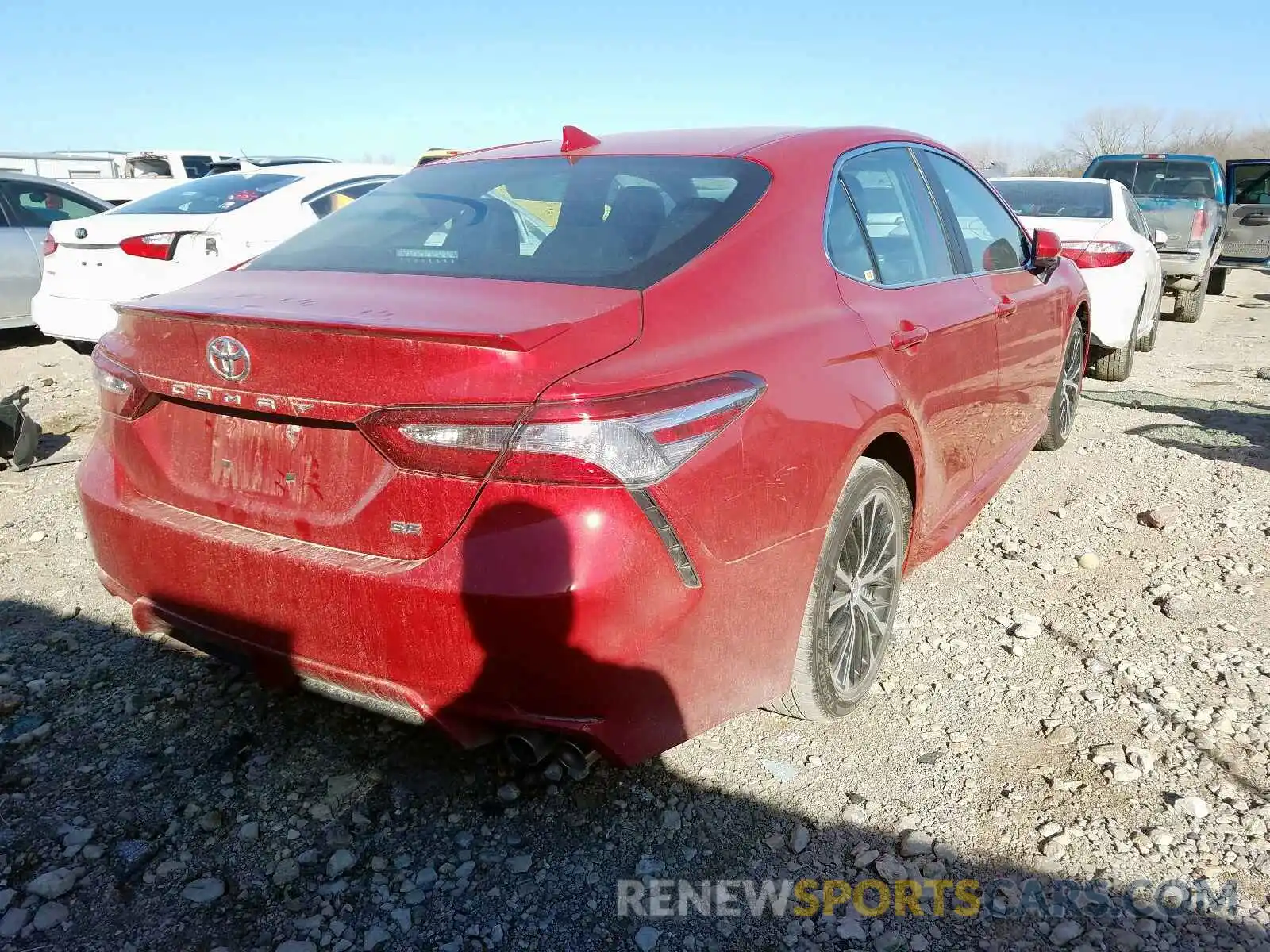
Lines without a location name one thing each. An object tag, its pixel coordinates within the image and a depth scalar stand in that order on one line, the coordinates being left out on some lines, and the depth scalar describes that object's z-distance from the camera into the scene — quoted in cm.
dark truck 1093
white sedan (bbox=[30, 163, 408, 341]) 667
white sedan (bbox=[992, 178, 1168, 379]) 693
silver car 838
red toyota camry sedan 192
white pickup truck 1466
